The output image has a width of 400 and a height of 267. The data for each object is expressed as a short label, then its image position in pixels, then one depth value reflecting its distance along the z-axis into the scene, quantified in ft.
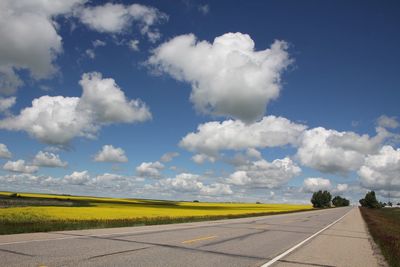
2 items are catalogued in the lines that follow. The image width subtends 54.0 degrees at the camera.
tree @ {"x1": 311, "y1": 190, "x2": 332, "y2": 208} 565.70
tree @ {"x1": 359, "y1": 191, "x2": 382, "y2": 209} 602.40
